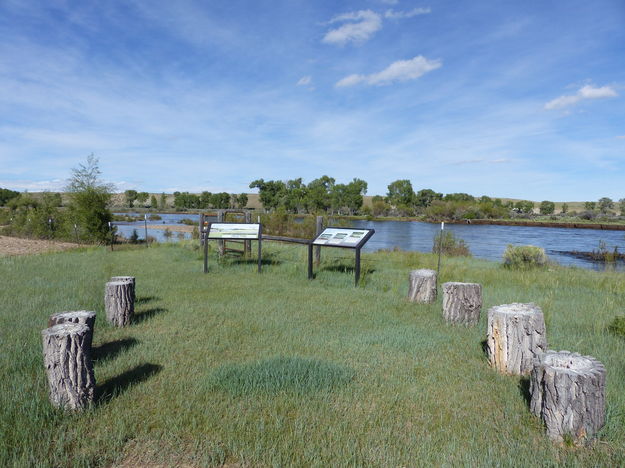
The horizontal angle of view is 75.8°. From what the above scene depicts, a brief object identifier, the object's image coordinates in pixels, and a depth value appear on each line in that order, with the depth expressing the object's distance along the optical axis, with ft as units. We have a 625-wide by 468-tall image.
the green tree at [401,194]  354.33
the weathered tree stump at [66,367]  10.07
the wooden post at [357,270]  27.13
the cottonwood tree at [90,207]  66.95
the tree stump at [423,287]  22.77
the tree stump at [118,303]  18.16
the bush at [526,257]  41.65
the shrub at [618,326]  16.74
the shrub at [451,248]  67.20
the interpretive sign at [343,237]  27.63
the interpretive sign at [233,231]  33.53
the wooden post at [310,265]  29.27
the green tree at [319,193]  318.65
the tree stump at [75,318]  14.13
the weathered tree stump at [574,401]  8.98
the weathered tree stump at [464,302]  18.22
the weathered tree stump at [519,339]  12.83
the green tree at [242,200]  410.72
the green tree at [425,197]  357.61
